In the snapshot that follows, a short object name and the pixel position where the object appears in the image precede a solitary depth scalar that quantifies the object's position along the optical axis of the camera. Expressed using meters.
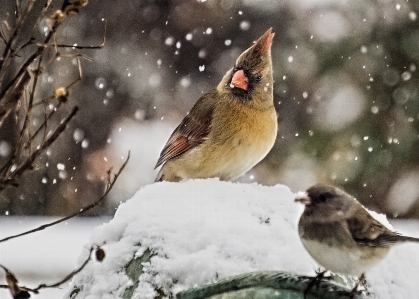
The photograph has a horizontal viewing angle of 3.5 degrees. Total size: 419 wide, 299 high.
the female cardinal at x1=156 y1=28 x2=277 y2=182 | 5.95
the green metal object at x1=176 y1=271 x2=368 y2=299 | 5.68
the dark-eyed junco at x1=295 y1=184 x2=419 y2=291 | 5.70
